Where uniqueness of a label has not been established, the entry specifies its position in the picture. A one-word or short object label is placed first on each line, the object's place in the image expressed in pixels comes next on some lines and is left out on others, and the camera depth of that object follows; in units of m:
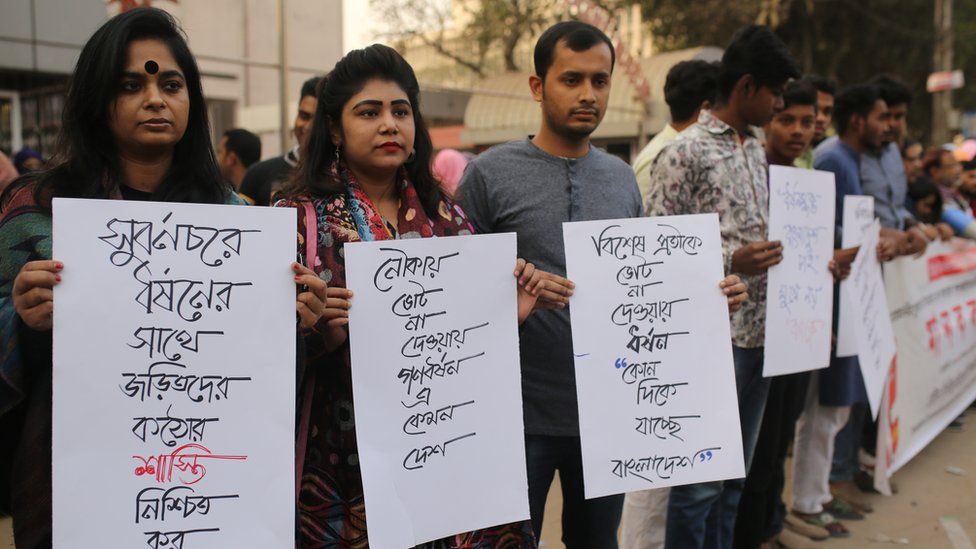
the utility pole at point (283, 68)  6.59
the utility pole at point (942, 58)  17.59
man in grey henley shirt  2.32
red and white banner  4.59
